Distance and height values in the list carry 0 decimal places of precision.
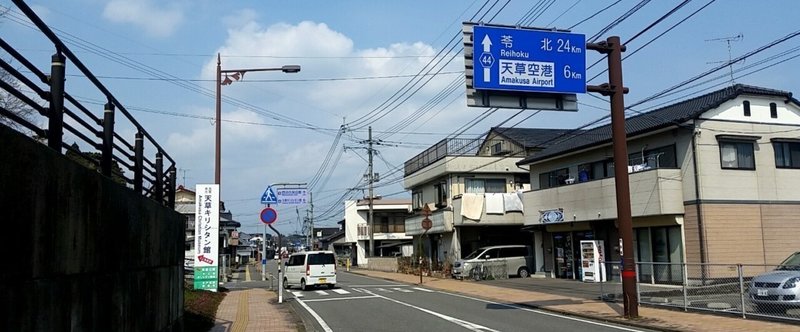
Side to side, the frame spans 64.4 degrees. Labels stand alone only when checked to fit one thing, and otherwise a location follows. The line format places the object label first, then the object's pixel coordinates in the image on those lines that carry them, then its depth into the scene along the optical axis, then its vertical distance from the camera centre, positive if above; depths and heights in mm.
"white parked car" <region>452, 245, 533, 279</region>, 34312 -1262
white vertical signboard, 23547 +576
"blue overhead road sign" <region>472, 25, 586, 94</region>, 15438 +4315
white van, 28938 -1289
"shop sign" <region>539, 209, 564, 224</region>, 29883 +894
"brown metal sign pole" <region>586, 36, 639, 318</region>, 15930 +2209
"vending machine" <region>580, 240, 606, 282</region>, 26047 -1026
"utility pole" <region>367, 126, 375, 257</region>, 48656 +940
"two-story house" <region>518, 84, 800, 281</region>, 23312 +1853
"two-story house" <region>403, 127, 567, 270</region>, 37781 +2779
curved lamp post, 25320 +6260
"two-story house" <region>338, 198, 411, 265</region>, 67125 +1380
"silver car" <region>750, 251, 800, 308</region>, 14195 -1354
